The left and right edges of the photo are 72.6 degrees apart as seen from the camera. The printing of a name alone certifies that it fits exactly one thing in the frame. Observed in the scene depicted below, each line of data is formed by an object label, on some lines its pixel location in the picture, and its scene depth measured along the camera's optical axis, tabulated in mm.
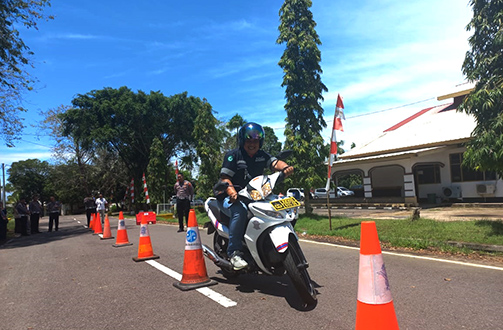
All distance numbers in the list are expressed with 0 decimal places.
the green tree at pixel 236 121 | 21162
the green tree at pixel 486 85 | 7203
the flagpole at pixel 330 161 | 9731
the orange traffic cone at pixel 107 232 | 11016
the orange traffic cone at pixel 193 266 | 4705
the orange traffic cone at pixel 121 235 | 9045
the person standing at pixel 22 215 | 15141
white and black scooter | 3650
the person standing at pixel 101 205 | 17047
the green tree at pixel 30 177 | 58031
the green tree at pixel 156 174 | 28078
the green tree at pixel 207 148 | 19781
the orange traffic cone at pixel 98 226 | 13062
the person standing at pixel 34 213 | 15883
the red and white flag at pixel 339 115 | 9719
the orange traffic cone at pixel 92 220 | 14819
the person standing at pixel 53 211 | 16188
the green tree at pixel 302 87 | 13422
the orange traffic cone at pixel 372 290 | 2441
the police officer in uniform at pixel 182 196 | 11570
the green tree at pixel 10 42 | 12914
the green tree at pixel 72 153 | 34312
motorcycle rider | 4227
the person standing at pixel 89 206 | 17062
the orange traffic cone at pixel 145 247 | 6816
